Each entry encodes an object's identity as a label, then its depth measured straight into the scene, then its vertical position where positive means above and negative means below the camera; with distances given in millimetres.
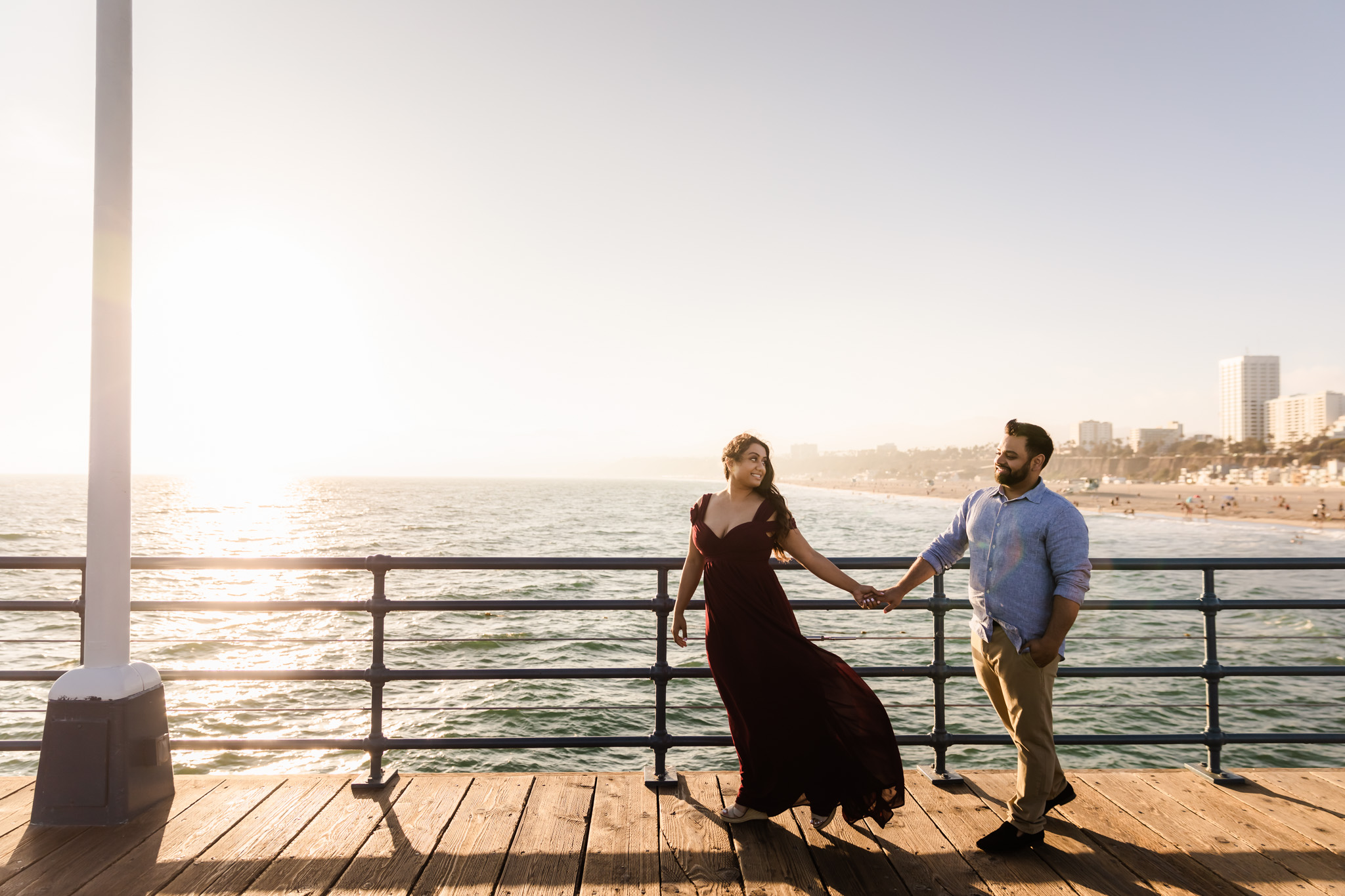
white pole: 3383 +239
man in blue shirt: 3115 -609
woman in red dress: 3316 -1054
